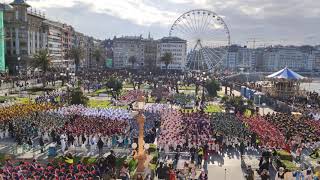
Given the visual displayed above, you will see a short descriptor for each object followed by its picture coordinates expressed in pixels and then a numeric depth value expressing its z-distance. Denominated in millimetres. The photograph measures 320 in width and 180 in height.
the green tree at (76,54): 61094
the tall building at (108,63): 104443
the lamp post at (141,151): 11734
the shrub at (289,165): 13053
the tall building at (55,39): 68554
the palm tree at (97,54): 80903
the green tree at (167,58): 71922
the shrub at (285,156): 14703
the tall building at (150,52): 101690
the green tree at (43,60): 41176
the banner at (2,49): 49723
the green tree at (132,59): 94180
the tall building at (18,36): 54467
